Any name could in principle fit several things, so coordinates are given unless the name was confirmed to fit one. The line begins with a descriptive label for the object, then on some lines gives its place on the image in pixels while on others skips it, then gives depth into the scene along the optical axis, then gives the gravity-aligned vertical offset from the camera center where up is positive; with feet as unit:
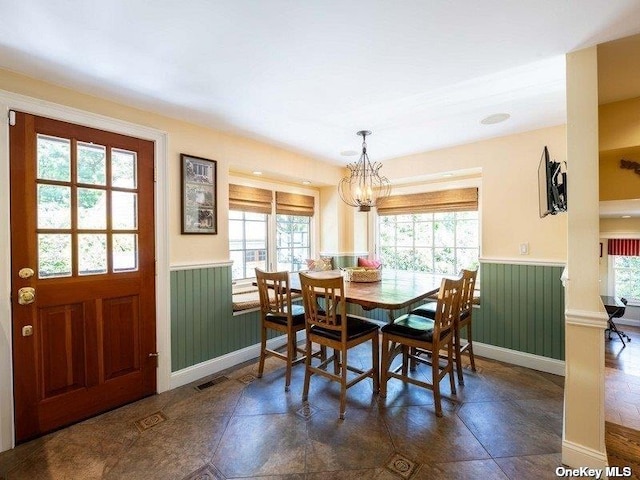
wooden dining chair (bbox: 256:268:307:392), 8.57 -2.25
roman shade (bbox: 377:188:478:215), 12.13 +1.47
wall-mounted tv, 6.51 +1.04
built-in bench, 10.48 -2.17
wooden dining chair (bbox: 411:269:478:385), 8.50 -2.30
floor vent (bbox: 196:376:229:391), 8.76 -4.17
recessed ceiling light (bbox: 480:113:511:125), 8.67 +3.38
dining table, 7.20 -1.45
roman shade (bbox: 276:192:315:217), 13.50 +1.55
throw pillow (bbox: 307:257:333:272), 13.17 -1.16
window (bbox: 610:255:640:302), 16.60 -2.25
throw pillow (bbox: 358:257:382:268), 13.89 -1.16
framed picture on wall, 8.94 +1.32
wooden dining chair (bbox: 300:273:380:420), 7.27 -2.30
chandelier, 9.84 +2.13
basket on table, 9.88 -1.21
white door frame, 6.19 +0.15
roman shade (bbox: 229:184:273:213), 11.70 +1.57
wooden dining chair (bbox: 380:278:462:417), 7.22 -2.41
